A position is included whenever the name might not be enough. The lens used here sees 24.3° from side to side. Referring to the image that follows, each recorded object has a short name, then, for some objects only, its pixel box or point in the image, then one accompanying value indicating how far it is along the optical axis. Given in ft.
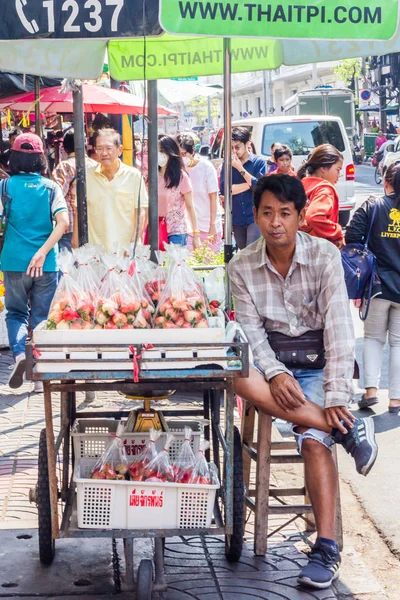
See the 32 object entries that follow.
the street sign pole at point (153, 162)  20.27
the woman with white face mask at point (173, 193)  29.37
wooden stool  14.28
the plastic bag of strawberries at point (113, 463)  12.72
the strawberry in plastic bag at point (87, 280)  12.80
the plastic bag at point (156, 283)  13.45
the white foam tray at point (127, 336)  12.19
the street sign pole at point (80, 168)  22.04
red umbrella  36.68
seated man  13.30
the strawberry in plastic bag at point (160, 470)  12.66
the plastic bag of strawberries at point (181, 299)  12.67
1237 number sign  12.67
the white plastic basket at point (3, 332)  28.78
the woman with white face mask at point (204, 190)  33.04
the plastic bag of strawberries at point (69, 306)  12.60
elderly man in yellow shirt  22.61
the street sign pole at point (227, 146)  15.40
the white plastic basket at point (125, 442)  13.85
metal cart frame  12.11
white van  60.64
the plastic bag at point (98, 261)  13.85
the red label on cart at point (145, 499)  12.44
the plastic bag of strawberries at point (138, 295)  12.73
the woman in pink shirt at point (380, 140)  135.95
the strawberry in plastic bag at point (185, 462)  12.78
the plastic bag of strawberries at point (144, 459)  12.78
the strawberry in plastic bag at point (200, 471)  12.69
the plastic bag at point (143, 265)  13.85
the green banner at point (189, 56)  19.79
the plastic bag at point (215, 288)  14.30
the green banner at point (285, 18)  12.46
